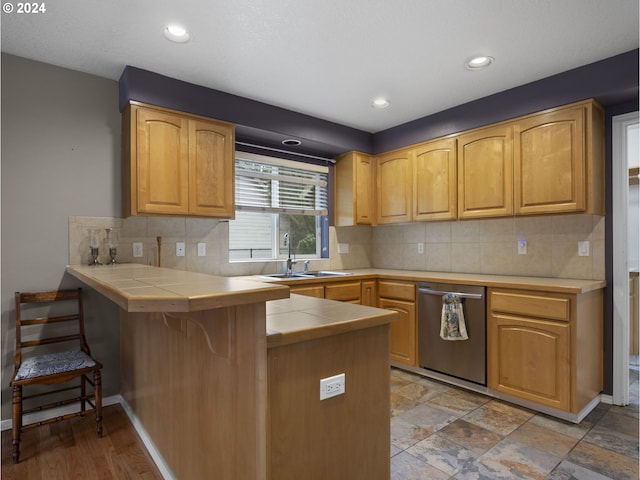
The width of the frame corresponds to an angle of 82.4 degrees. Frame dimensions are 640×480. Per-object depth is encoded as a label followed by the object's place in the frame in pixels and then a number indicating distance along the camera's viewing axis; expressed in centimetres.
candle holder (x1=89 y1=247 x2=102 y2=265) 258
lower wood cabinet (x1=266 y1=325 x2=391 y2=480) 112
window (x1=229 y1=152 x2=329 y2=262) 355
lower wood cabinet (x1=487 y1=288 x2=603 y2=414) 240
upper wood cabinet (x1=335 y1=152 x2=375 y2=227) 396
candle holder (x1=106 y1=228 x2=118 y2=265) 264
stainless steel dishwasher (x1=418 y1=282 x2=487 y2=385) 285
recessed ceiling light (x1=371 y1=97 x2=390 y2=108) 319
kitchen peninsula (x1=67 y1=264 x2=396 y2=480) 107
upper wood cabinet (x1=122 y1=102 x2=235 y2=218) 255
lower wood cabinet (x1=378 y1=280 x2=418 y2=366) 332
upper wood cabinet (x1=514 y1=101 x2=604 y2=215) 257
